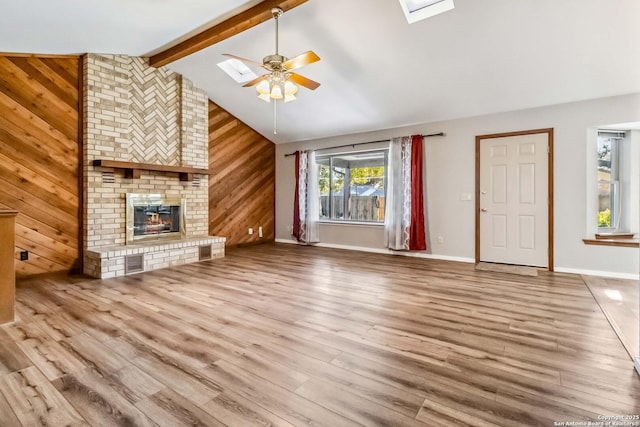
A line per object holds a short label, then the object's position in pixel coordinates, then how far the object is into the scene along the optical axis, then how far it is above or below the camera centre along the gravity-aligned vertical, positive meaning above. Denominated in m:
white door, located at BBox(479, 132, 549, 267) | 4.75 +0.21
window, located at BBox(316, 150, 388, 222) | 6.53 +0.58
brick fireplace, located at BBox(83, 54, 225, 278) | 4.46 +0.86
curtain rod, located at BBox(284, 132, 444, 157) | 5.55 +1.37
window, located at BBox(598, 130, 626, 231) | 4.82 +0.42
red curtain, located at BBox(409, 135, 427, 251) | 5.66 +0.19
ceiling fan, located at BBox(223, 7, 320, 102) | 3.33 +1.51
